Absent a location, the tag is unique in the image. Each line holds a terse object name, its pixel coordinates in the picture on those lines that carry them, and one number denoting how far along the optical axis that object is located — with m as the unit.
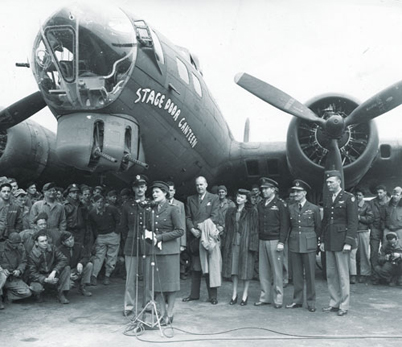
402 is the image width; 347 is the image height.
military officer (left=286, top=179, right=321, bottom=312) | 6.93
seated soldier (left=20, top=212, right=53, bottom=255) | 7.36
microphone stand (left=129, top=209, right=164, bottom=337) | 5.49
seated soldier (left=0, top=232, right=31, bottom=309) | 6.80
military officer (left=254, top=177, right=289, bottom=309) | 7.01
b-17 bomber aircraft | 6.35
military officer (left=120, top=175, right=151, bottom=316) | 5.96
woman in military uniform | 5.70
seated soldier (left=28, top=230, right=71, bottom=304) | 7.04
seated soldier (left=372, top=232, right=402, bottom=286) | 8.71
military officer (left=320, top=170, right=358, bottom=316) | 6.57
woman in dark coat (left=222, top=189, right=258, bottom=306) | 7.12
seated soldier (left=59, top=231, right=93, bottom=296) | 7.62
